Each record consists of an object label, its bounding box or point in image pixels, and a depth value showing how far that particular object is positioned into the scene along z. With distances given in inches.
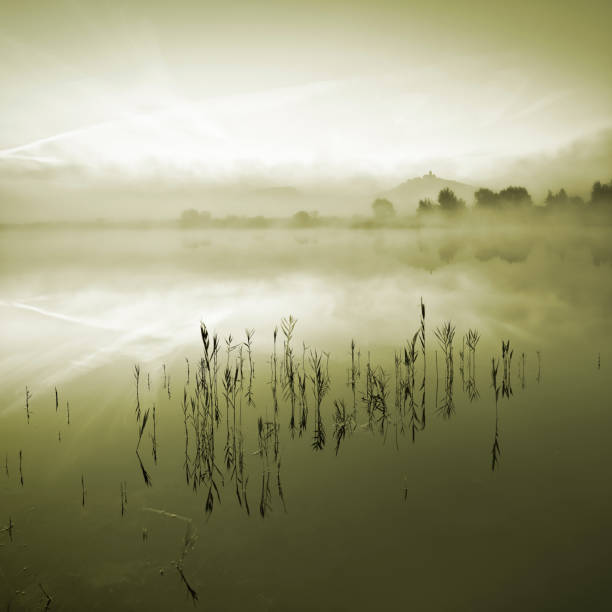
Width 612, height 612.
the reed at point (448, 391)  289.3
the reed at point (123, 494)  192.9
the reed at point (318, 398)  253.4
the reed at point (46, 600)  143.8
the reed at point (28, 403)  288.8
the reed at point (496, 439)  225.6
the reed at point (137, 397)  285.1
